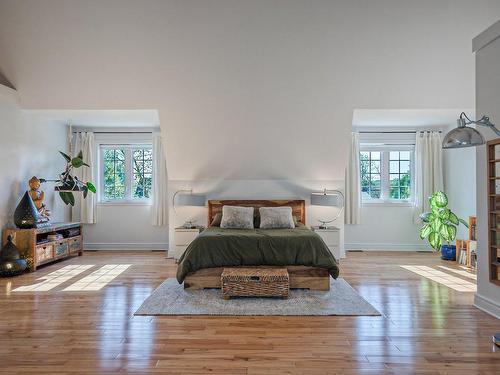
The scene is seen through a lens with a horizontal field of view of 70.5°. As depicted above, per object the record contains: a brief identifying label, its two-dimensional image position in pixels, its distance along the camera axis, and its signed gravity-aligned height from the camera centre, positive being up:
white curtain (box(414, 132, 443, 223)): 6.50 +0.34
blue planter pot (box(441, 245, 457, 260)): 5.75 -1.04
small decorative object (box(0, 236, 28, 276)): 4.54 -0.91
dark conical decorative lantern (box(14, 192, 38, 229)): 4.95 -0.33
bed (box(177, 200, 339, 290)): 3.94 -0.77
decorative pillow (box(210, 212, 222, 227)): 5.41 -0.47
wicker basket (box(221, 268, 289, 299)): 3.57 -0.97
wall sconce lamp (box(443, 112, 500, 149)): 2.39 +0.35
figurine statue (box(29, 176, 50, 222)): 5.30 -0.08
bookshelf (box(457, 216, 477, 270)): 5.20 -0.94
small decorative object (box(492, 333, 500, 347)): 2.53 -1.09
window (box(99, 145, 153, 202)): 6.85 +0.35
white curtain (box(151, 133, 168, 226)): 6.57 -0.04
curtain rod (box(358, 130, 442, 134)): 6.65 +1.06
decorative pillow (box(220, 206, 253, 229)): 5.17 -0.42
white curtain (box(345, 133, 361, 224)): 6.54 +0.05
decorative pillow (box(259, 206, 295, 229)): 5.12 -0.42
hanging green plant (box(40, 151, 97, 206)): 5.83 +0.10
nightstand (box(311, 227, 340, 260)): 5.52 -0.77
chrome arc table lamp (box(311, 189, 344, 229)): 5.69 -0.17
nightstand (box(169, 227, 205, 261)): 5.56 -0.72
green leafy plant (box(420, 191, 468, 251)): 5.72 -0.57
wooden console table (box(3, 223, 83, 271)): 4.89 -0.78
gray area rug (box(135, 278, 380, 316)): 3.22 -1.11
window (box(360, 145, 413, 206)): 6.79 +0.30
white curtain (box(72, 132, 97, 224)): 6.64 +0.32
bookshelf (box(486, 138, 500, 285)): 3.21 -0.21
